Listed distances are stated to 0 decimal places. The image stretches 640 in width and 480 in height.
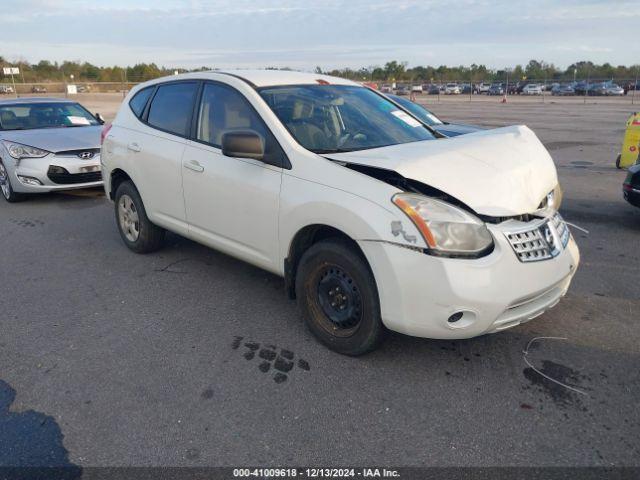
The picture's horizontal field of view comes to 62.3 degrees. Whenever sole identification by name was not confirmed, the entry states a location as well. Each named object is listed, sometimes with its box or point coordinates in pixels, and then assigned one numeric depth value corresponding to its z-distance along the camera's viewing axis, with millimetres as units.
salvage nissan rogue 2961
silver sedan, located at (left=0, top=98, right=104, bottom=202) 7832
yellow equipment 9969
